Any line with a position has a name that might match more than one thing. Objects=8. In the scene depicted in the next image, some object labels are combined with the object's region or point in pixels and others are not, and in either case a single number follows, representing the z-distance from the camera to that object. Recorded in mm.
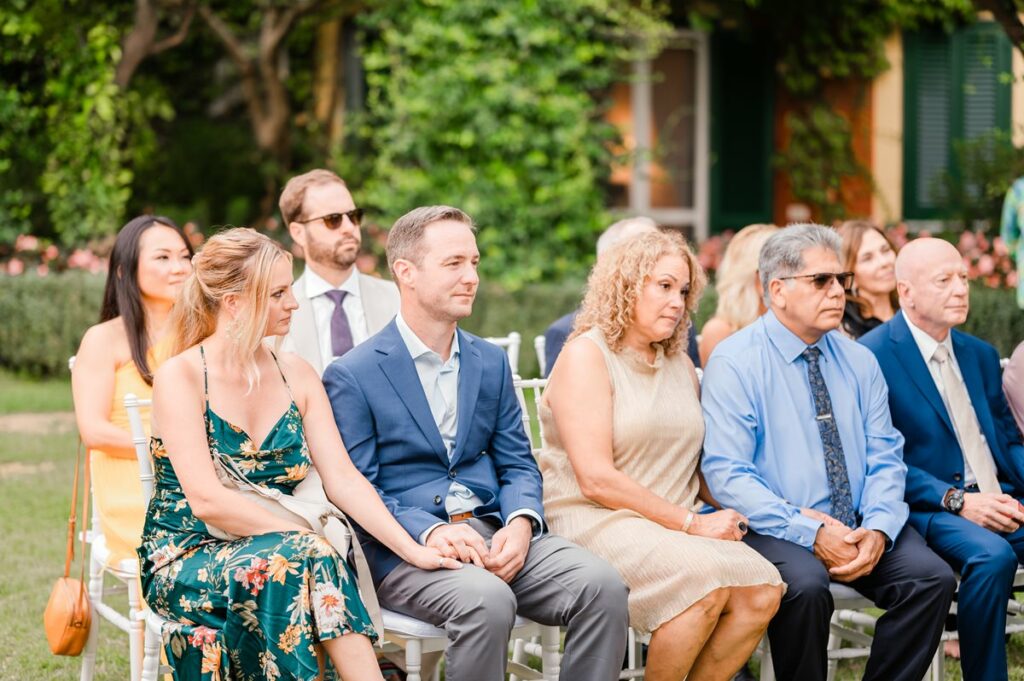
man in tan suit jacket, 5031
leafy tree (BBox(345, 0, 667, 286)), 10914
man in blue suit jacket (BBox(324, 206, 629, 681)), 3574
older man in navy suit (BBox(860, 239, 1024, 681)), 4285
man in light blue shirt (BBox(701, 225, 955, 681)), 3928
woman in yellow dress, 4301
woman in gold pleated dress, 3762
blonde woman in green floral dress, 3426
